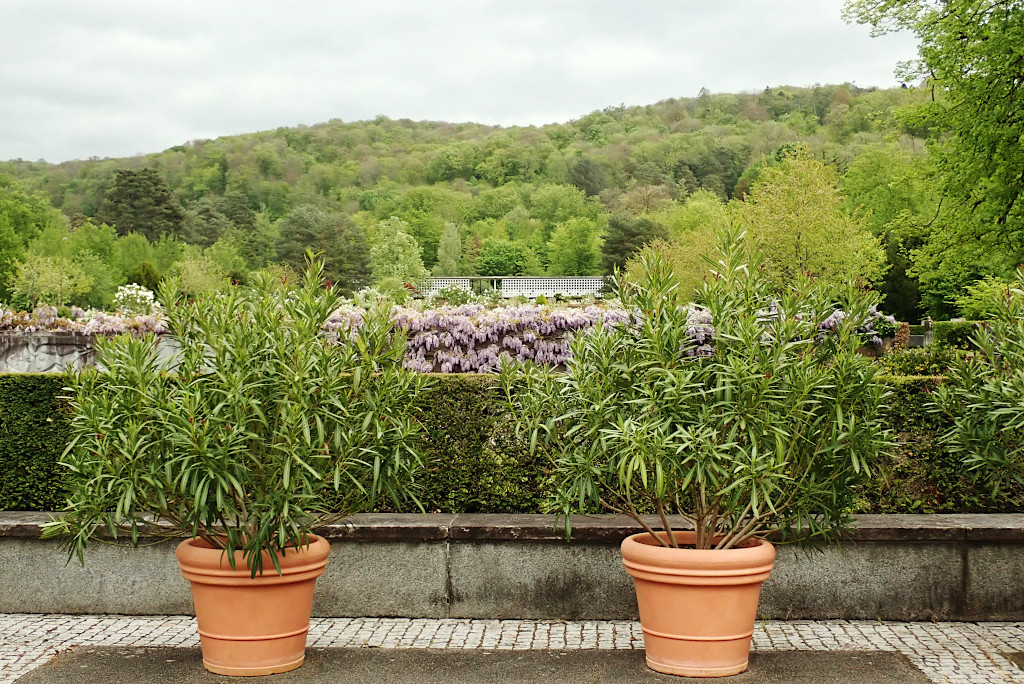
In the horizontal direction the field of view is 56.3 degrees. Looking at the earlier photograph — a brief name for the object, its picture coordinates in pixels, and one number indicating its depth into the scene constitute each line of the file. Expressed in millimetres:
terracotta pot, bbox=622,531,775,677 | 4062
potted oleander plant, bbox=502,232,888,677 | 3969
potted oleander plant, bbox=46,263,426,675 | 3945
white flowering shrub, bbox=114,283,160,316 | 18281
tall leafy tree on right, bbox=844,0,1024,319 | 18203
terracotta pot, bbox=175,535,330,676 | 4176
